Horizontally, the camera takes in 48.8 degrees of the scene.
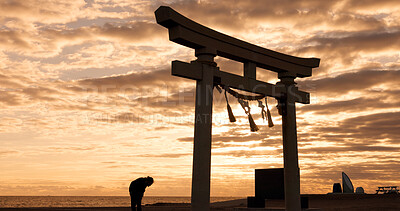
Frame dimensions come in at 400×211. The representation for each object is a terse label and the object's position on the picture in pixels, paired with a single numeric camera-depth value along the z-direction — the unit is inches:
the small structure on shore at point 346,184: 1864.5
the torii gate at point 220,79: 405.7
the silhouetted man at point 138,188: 427.2
